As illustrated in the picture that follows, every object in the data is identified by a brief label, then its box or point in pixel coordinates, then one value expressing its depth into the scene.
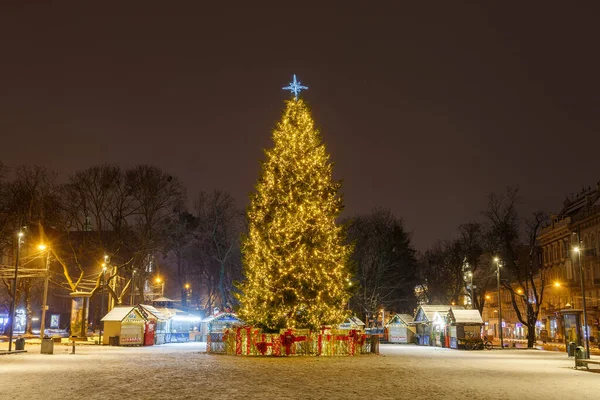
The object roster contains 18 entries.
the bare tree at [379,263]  71.56
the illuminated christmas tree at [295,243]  34.03
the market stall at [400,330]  64.06
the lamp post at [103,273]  50.54
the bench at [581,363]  26.56
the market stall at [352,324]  56.78
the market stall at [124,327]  47.59
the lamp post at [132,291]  63.17
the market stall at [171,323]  53.45
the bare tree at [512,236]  52.22
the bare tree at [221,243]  64.75
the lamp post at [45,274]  44.84
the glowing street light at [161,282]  75.47
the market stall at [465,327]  47.88
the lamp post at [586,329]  30.48
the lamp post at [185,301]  73.73
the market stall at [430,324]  53.65
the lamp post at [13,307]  35.46
